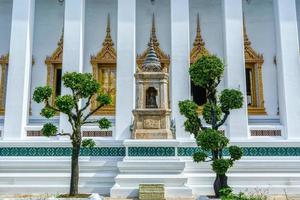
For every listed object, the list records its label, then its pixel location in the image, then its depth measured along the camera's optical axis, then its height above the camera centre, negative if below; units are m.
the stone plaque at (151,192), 8.16 -1.07
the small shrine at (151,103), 9.08 +0.99
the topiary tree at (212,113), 7.41 +0.62
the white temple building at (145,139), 9.03 +0.40
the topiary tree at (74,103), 7.91 +0.84
